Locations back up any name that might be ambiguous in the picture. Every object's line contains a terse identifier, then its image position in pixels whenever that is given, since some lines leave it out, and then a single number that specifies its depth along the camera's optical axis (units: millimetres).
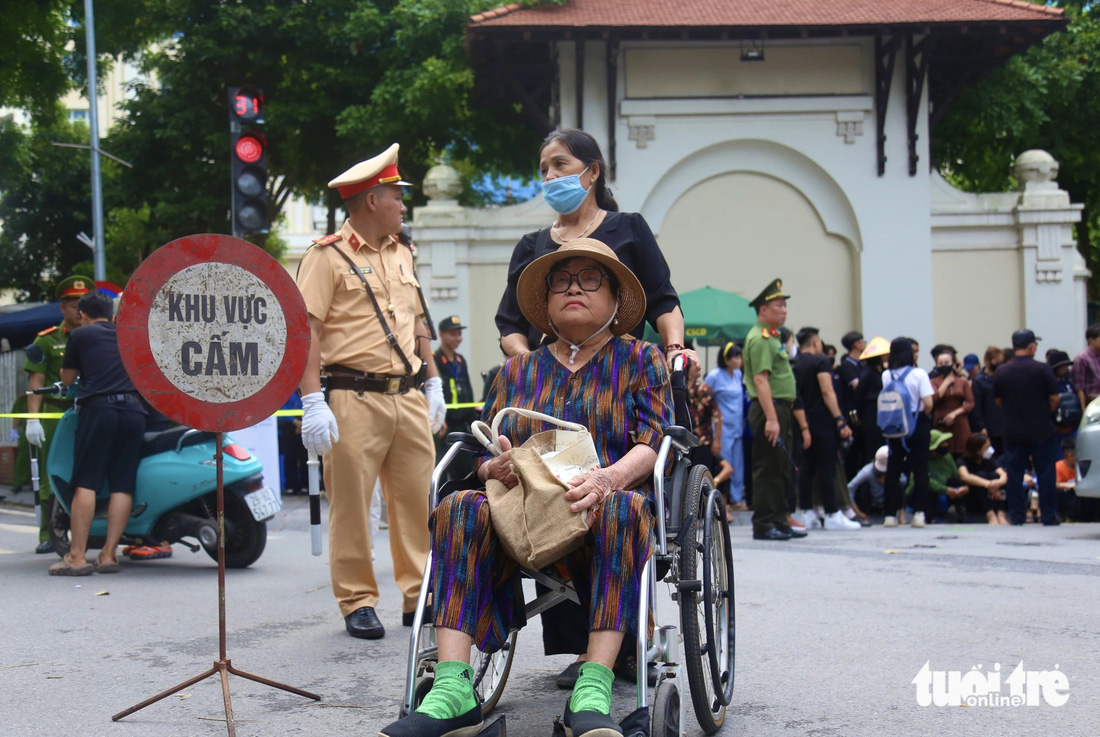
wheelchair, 3555
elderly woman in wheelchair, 3508
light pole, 20484
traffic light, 10000
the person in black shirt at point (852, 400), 12812
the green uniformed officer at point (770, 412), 9875
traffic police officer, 5758
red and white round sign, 4250
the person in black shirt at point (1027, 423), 11695
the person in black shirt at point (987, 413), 13125
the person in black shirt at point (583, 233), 4930
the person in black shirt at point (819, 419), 11203
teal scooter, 8305
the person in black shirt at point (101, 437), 8078
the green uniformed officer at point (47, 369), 8836
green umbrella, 15406
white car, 10359
